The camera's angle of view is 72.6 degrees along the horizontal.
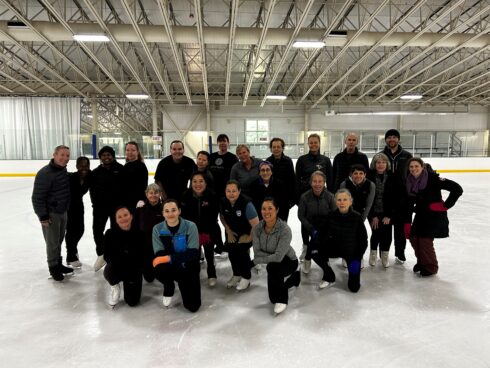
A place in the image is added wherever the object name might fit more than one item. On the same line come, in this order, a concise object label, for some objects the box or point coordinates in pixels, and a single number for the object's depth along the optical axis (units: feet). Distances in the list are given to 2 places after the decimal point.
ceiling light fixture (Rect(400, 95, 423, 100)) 50.58
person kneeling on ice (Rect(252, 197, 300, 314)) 8.44
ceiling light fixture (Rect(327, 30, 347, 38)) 27.25
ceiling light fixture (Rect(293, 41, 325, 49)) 27.07
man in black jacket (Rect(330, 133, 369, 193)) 11.72
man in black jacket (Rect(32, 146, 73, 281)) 9.77
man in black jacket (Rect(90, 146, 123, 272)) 10.86
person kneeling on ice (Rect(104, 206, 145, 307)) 8.73
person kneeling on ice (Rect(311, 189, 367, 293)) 9.48
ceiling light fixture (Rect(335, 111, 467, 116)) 58.52
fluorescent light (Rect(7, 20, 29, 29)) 25.77
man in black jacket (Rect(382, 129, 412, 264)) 10.80
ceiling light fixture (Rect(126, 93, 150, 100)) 47.93
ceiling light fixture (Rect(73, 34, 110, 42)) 25.50
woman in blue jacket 8.35
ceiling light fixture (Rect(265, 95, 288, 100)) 48.88
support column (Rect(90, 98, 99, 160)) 53.78
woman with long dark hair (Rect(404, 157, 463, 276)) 10.14
